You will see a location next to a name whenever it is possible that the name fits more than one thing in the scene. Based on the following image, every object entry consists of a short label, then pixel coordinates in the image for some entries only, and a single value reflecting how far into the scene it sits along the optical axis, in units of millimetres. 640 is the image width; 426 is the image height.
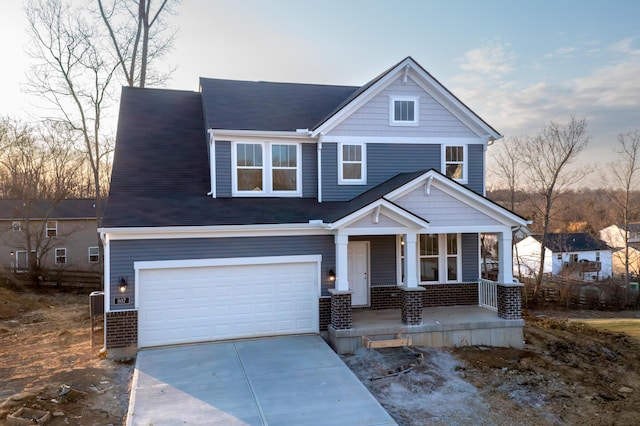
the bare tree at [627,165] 34000
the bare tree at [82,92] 22797
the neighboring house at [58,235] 31609
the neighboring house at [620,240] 44688
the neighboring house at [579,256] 42656
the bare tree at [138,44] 23922
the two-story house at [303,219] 10445
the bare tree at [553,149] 29953
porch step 10188
